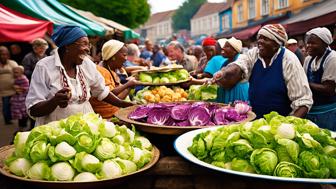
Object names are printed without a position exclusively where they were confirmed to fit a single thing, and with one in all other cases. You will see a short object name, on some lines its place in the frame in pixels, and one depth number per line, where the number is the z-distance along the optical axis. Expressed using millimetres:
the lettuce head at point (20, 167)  1675
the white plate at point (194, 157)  1459
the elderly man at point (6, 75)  7152
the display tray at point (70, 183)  1570
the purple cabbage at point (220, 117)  2332
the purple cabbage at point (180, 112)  2393
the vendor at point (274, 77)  2803
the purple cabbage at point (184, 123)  2324
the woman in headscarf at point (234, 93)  3615
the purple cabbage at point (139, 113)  2396
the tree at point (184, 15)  81125
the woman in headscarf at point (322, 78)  3852
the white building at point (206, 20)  61562
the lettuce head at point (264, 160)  1567
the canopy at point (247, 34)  18031
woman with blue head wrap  2400
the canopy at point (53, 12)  6176
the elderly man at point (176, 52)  7645
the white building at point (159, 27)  86162
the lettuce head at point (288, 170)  1530
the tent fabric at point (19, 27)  4434
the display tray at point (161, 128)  2121
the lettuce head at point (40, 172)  1620
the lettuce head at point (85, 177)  1601
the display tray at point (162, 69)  4818
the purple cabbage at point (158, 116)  2328
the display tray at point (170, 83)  4313
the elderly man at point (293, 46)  8319
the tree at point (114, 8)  27484
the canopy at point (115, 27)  13989
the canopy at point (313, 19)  9664
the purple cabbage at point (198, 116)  2316
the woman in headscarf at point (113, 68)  3547
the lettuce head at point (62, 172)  1604
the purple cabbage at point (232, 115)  2348
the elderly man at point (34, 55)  7238
